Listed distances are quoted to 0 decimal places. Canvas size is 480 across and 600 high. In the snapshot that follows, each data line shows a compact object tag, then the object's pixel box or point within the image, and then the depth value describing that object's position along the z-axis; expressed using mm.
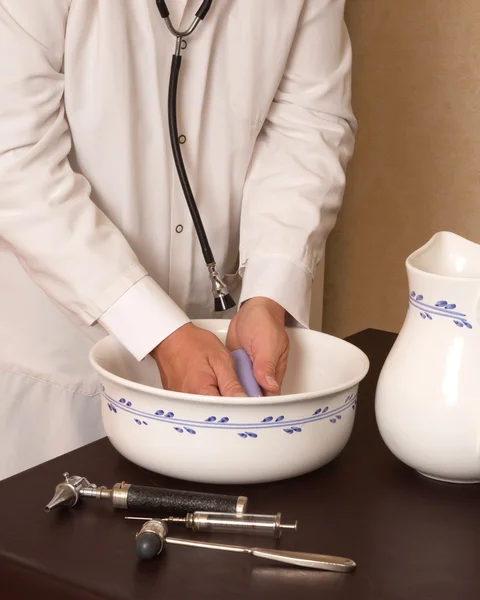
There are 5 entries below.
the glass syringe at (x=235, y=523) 1853
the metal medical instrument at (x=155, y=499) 1880
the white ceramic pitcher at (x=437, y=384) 1938
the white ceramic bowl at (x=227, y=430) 1922
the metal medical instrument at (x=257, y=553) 1792
